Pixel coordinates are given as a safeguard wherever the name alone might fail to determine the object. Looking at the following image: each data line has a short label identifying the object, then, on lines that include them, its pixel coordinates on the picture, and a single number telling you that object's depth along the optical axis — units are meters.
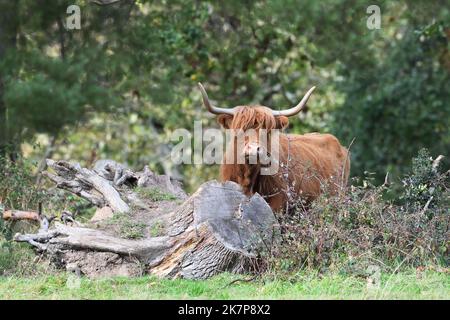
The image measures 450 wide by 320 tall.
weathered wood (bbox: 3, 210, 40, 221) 18.03
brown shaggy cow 17.39
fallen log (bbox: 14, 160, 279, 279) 14.87
